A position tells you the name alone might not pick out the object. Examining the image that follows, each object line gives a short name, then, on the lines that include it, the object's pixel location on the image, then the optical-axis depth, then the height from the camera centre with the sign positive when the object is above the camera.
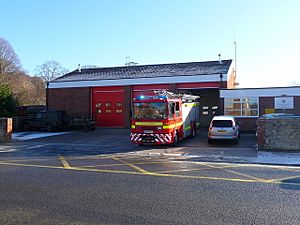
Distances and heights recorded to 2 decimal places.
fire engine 13.12 -0.31
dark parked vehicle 22.14 -0.60
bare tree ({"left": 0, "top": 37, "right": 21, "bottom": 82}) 40.26 +9.53
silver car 14.05 -0.90
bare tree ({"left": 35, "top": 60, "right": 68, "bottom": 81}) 55.48 +9.11
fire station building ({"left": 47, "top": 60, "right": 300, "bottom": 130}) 19.41 +2.07
